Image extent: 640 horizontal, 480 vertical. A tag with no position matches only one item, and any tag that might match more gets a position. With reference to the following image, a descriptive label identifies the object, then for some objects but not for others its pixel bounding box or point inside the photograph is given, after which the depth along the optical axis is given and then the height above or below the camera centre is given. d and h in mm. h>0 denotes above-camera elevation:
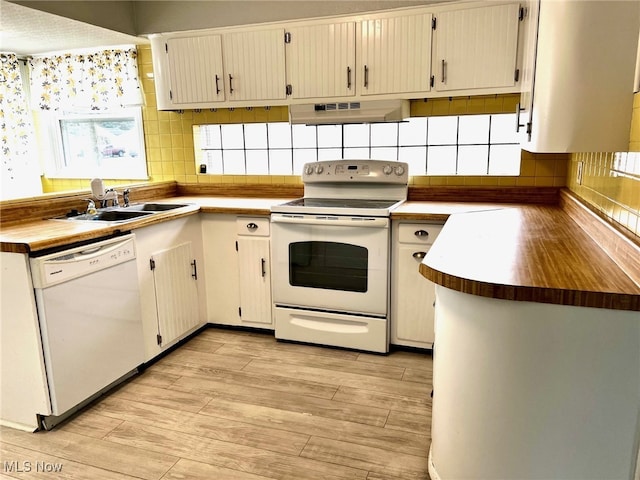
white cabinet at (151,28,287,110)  3176 +569
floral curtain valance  3812 +594
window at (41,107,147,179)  4105 +59
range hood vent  2951 +229
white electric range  2805 -727
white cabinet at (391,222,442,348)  2740 -850
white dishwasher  2088 -821
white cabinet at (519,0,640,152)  1354 +215
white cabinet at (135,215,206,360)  2715 -822
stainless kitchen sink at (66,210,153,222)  2900 -404
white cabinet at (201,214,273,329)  3125 -824
